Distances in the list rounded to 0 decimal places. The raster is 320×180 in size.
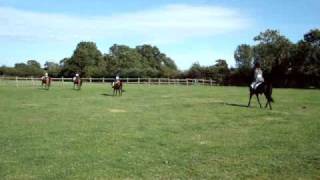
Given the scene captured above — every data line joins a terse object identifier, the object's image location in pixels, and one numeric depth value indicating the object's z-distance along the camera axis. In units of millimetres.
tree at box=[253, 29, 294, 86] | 77500
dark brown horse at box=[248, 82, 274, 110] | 26669
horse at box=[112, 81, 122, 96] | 40844
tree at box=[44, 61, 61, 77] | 136200
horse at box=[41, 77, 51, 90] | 51453
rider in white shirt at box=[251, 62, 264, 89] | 27688
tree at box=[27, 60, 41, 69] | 190888
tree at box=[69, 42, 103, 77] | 136350
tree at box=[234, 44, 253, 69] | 92781
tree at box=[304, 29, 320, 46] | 75312
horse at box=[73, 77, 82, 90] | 49725
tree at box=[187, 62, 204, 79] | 90375
